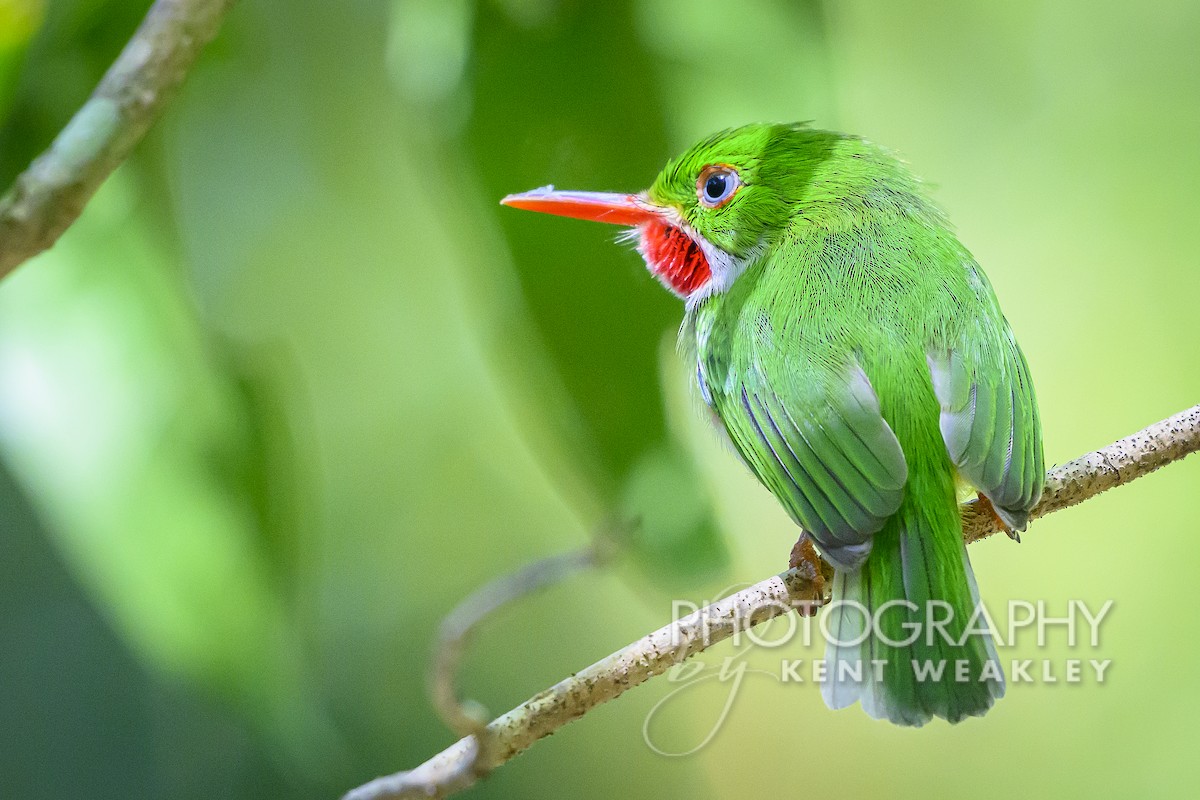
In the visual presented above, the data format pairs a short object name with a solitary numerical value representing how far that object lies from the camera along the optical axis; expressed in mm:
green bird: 1998
